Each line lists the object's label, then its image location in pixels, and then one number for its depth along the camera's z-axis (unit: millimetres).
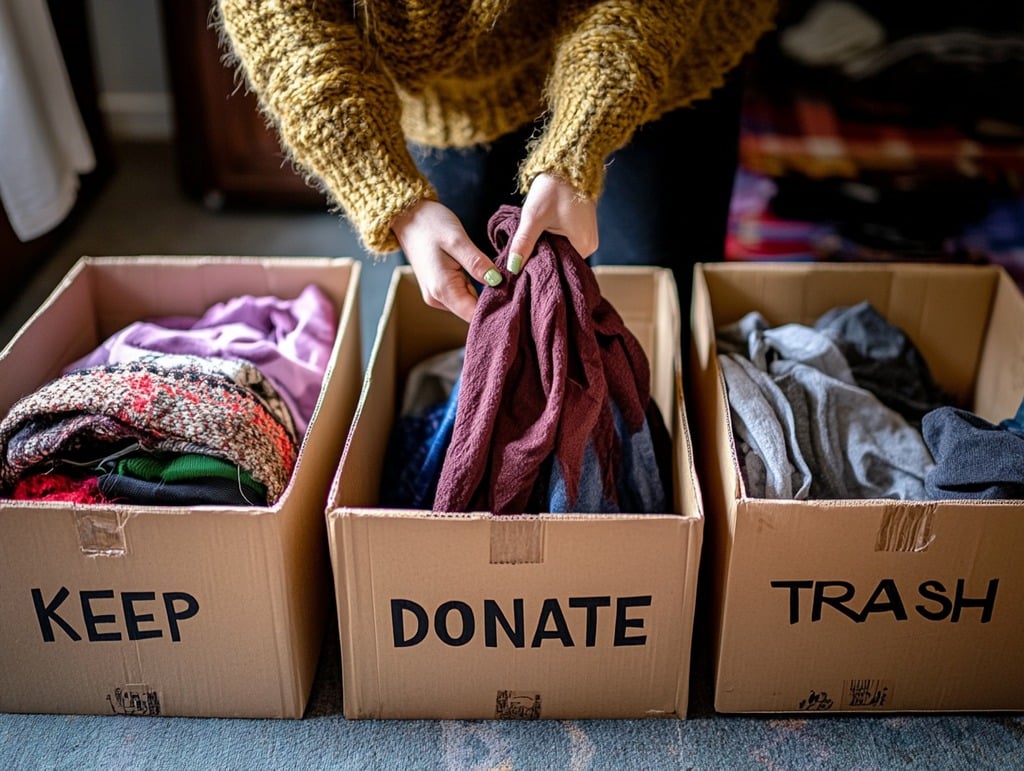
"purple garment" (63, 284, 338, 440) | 1294
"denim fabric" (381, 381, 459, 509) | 1189
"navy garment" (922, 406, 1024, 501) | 1075
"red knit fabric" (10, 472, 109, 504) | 1064
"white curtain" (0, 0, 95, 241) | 1609
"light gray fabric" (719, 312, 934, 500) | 1151
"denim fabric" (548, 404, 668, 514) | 1155
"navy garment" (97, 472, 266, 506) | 1062
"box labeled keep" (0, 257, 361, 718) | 1005
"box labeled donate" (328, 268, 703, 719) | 1005
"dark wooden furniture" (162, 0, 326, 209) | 2072
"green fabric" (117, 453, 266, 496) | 1073
